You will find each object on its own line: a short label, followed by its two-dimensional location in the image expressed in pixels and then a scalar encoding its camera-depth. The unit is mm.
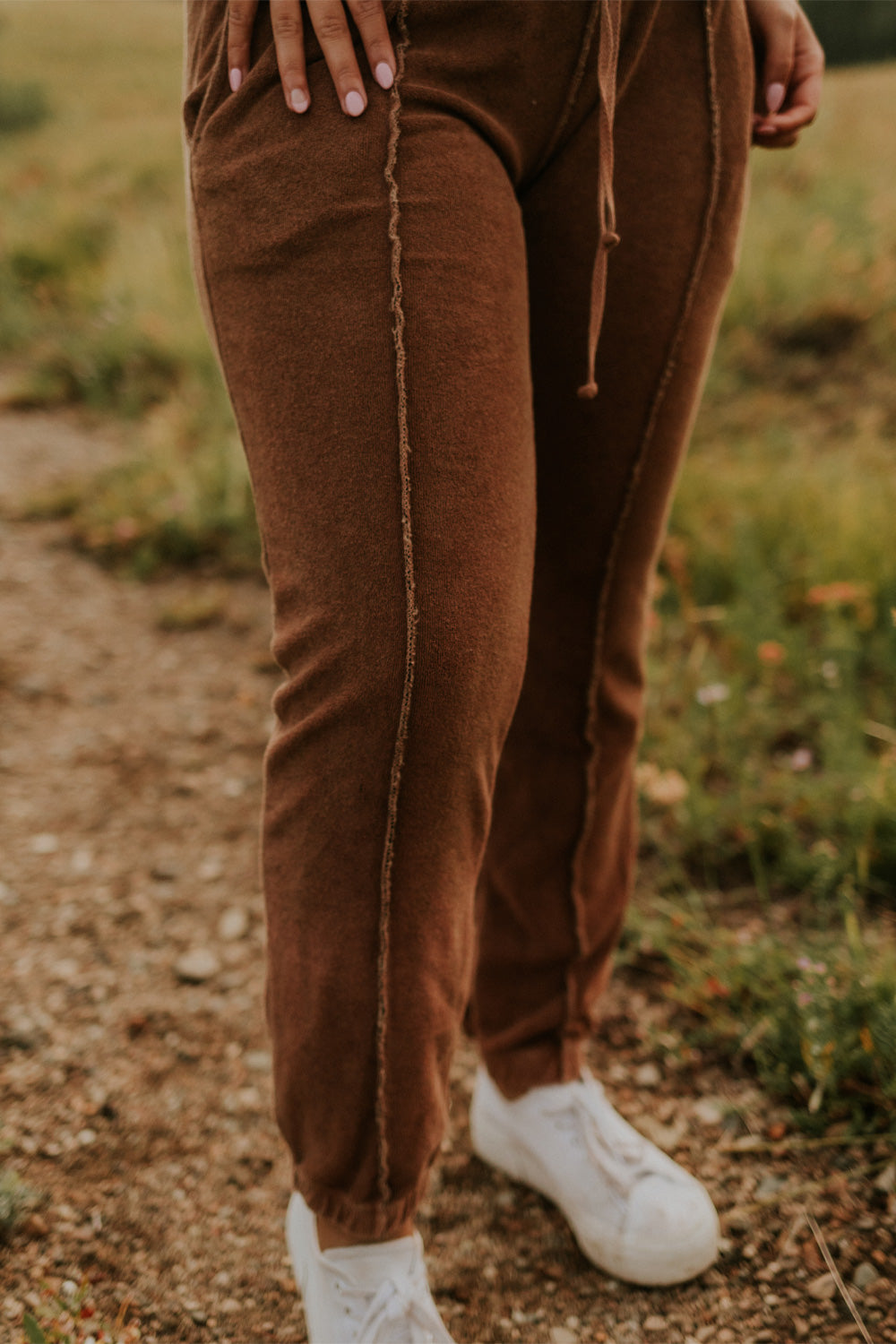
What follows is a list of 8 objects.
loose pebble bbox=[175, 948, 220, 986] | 1848
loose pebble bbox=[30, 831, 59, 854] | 2107
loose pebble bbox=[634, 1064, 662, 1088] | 1631
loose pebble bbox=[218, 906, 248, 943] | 1957
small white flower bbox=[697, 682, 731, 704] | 1813
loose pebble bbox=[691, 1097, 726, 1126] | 1546
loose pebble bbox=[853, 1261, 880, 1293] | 1267
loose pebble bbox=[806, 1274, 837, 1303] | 1257
